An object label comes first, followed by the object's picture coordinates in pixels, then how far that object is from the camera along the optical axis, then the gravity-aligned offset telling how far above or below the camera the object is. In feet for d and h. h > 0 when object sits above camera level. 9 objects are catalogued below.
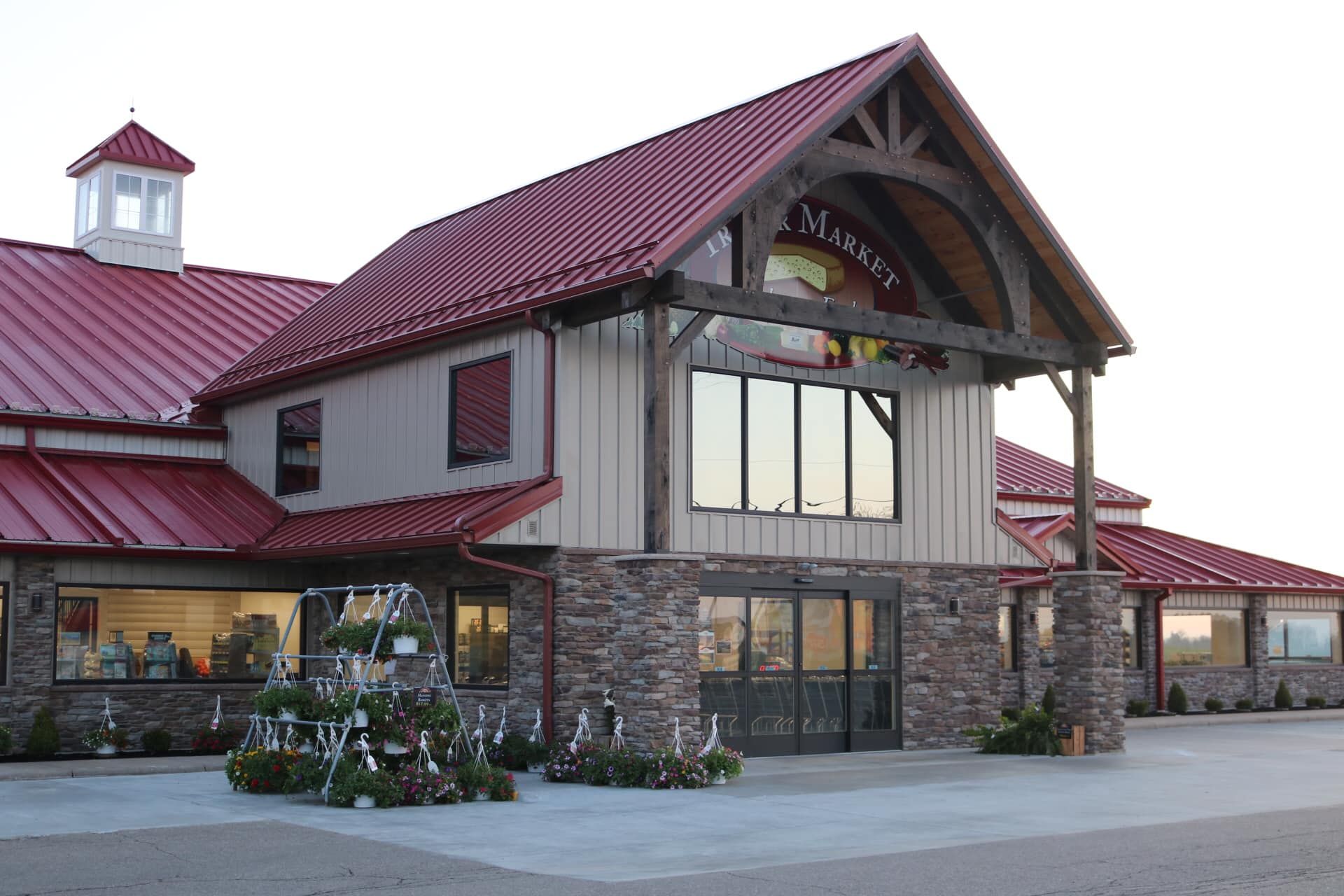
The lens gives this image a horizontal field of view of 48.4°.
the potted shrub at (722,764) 56.31 -5.33
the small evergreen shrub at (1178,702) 98.94 -4.94
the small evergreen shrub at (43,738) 63.93 -5.10
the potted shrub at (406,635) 51.52 -0.49
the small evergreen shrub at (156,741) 67.77 -5.52
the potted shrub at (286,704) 52.39 -2.97
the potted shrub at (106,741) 66.28 -5.42
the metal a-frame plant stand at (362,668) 49.78 -1.66
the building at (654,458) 60.64 +7.61
